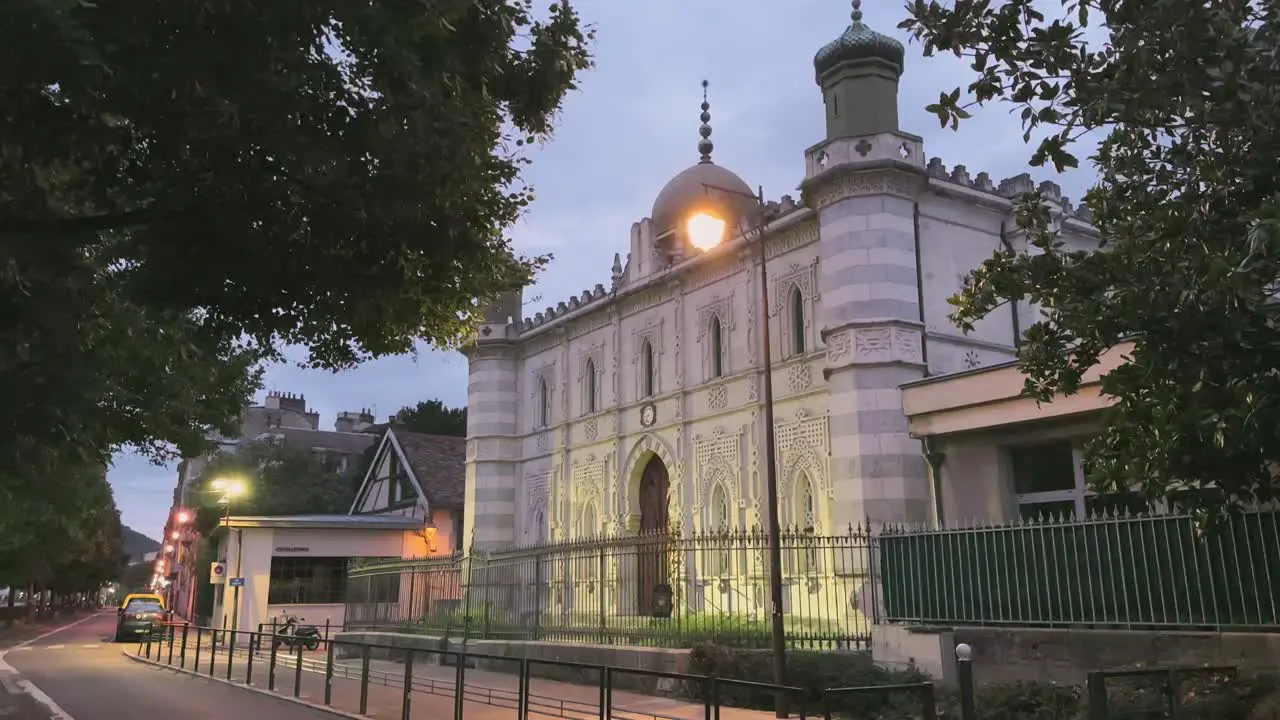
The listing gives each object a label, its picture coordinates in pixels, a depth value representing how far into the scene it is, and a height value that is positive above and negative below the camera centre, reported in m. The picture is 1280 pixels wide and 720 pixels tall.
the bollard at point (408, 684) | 12.59 -0.84
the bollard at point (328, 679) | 14.66 -0.91
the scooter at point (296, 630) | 27.88 -0.48
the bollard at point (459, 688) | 11.65 -0.82
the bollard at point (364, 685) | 13.55 -0.92
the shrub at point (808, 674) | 11.73 -0.77
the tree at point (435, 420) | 66.19 +11.67
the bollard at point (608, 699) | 9.12 -0.74
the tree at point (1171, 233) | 7.25 +2.88
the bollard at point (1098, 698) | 8.25 -0.66
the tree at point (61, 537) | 20.70 +2.44
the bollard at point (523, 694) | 10.72 -0.82
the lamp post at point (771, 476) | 12.13 +1.58
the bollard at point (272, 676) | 16.73 -1.00
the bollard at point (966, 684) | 8.27 -0.57
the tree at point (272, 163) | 6.40 +2.94
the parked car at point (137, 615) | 34.81 -0.09
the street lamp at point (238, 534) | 33.75 +2.58
